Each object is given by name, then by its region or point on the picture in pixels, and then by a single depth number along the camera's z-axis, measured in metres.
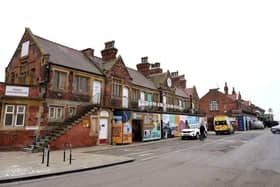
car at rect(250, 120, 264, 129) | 70.31
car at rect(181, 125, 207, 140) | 29.84
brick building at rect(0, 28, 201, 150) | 18.16
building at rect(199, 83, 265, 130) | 61.69
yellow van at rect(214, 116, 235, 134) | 39.38
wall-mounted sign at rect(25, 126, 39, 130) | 18.34
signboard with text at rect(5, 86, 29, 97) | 17.69
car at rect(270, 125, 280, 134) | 42.91
